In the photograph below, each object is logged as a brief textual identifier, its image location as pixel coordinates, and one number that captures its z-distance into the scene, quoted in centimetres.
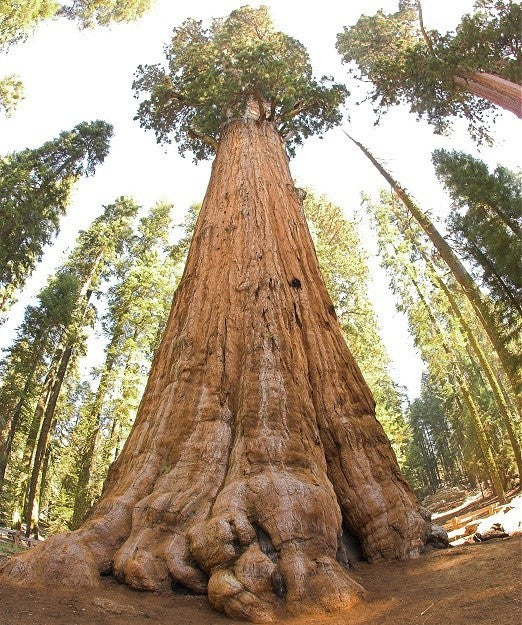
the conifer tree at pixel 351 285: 1689
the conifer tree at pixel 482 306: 1185
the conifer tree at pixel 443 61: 1148
